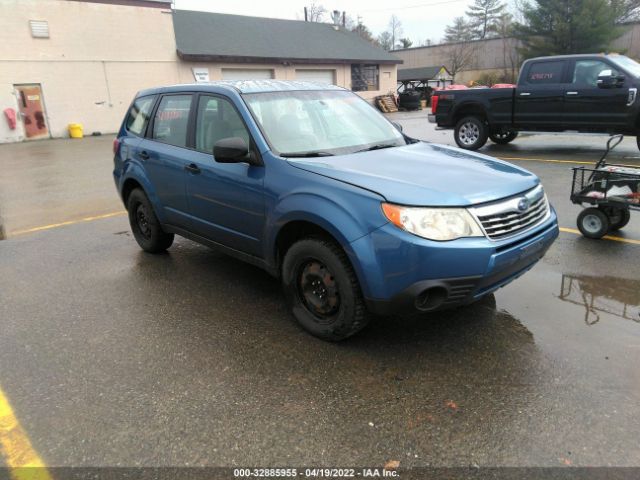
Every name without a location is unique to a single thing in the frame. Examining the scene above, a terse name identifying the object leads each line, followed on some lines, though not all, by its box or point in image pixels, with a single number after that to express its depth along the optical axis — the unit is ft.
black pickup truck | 33.86
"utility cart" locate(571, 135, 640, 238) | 17.08
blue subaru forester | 9.67
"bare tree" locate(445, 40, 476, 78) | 179.76
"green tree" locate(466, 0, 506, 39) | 241.76
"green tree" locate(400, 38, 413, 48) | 276.00
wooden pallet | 108.47
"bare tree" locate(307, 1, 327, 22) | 225.15
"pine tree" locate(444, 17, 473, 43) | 238.48
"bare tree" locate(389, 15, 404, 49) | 292.81
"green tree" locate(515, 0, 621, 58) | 126.31
